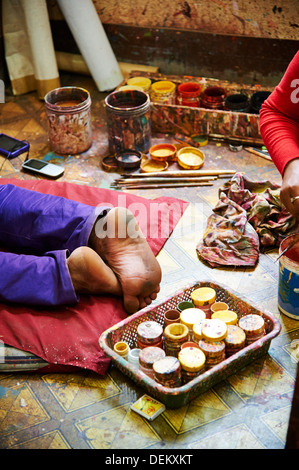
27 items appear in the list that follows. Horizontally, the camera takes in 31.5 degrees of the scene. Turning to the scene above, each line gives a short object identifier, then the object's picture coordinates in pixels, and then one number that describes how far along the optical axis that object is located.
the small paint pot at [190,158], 3.52
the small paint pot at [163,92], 3.88
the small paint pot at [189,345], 2.11
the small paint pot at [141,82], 4.04
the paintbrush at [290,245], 2.27
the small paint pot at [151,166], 3.54
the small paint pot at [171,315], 2.25
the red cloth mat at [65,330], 2.19
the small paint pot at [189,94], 3.89
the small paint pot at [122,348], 2.13
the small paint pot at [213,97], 3.85
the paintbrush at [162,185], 3.37
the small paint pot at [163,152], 3.58
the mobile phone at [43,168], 3.51
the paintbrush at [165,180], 3.40
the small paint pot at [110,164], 3.58
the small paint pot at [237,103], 3.75
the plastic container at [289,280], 2.25
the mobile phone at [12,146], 3.73
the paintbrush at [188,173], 3.43
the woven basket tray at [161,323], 1.98
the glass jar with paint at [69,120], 3.55
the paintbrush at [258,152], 3.59
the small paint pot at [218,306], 2.29
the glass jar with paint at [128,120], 3.49
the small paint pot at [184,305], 2.31
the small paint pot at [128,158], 3.54
